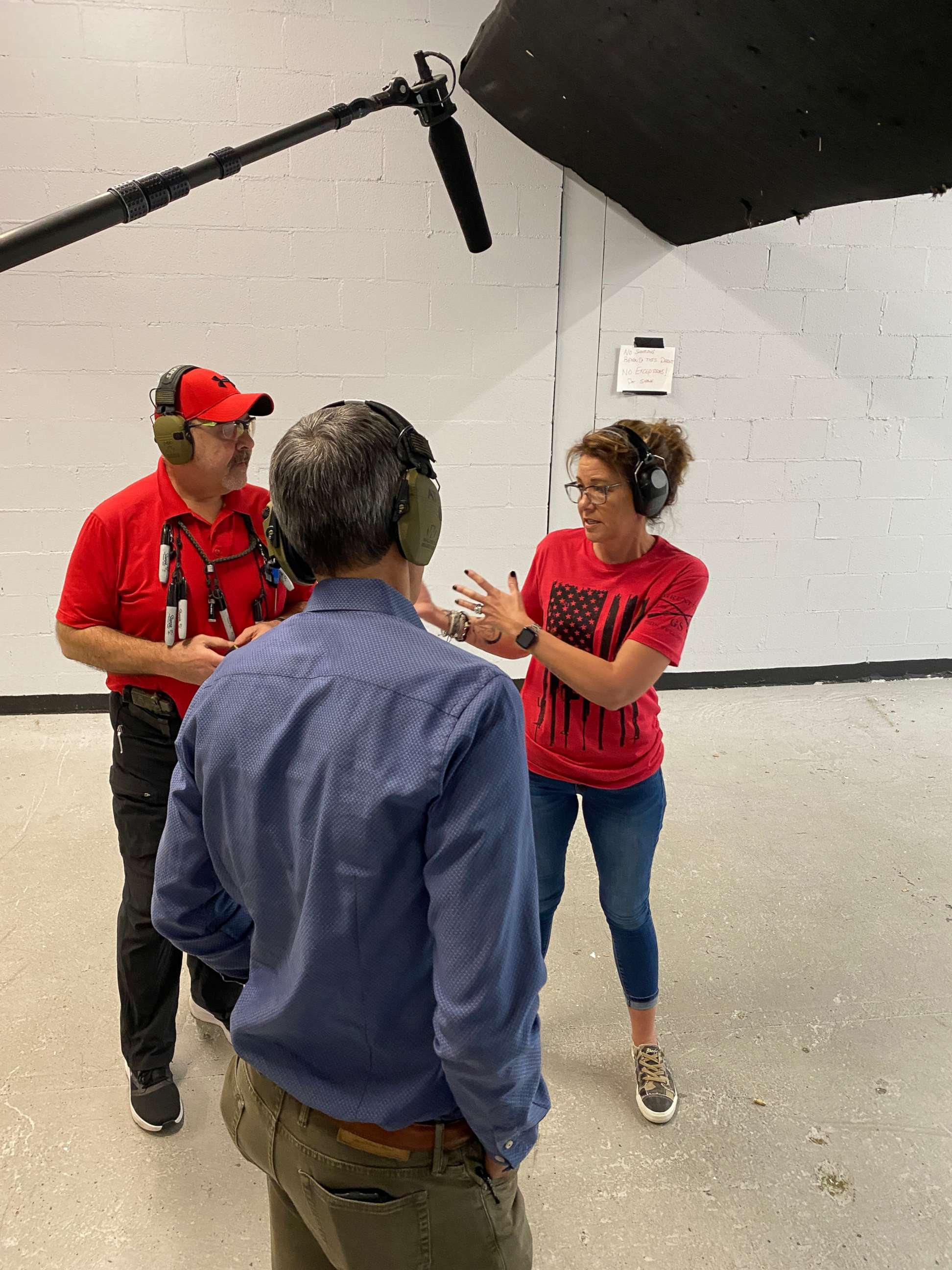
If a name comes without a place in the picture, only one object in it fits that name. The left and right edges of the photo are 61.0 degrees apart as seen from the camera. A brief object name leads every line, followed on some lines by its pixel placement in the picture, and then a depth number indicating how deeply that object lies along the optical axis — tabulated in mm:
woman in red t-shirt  1609
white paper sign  3721
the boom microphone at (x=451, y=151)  1304
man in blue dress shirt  779
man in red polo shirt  1603
